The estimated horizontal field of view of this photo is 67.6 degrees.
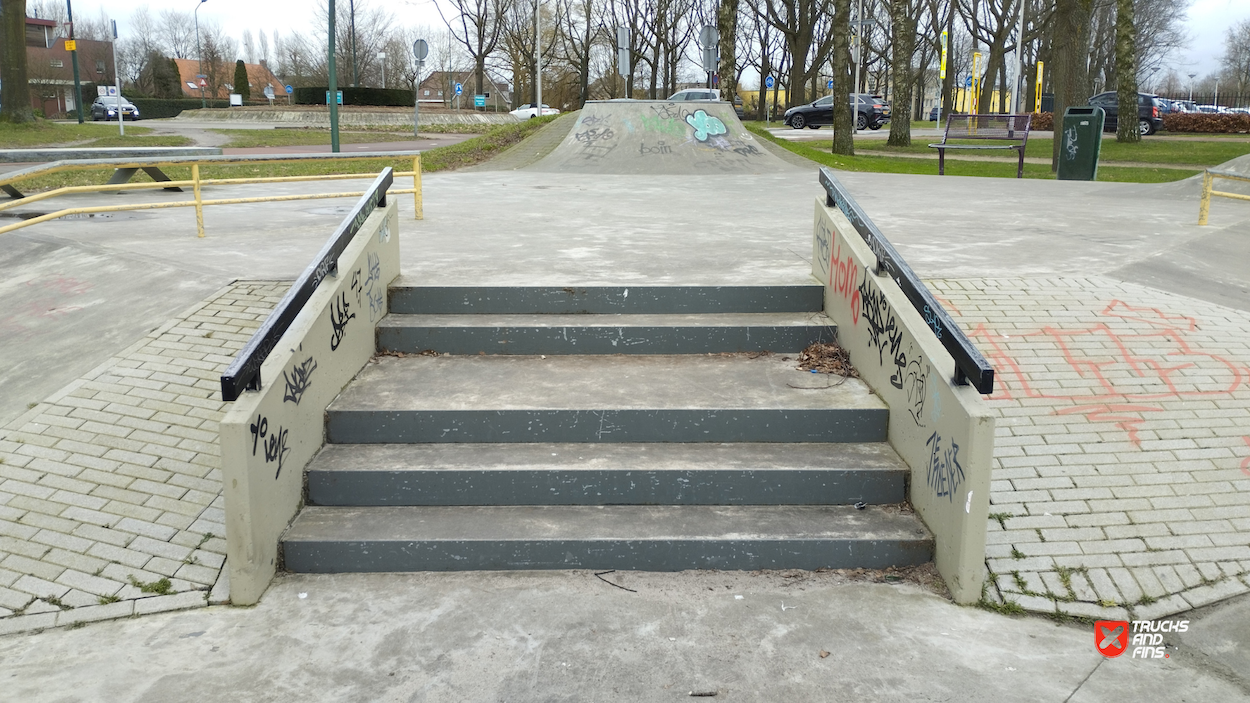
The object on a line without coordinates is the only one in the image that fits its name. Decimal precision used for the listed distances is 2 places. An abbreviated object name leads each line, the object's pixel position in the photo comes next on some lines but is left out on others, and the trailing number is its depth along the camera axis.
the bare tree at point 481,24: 56.44
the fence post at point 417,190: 9.94
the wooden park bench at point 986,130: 16.77
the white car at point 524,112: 43.77
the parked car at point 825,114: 41.12
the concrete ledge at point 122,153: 9.89
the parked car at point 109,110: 48.91
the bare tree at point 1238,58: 88.69
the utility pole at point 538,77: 33.66
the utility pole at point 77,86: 39.42
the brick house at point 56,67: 71.19
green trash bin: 15.62
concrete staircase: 4.30
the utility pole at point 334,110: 19.97
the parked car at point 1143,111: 32.78
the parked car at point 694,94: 34.88
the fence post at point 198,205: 8.64
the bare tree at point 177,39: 100.12
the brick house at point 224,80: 80.12
